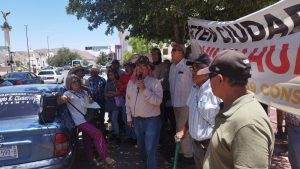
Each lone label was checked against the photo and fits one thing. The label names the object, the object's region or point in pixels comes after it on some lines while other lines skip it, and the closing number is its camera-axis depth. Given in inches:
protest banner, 125.6
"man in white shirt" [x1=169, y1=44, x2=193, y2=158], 201.0
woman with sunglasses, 205.9
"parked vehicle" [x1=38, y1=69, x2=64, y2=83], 1229.1
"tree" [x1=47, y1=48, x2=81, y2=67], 4444.9
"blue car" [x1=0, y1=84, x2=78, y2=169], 161.0
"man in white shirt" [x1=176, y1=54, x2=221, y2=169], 132.2
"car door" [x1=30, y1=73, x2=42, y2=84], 926.7
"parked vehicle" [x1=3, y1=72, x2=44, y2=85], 864.1
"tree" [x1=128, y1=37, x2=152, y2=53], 1224.8
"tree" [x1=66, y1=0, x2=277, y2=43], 201.2
